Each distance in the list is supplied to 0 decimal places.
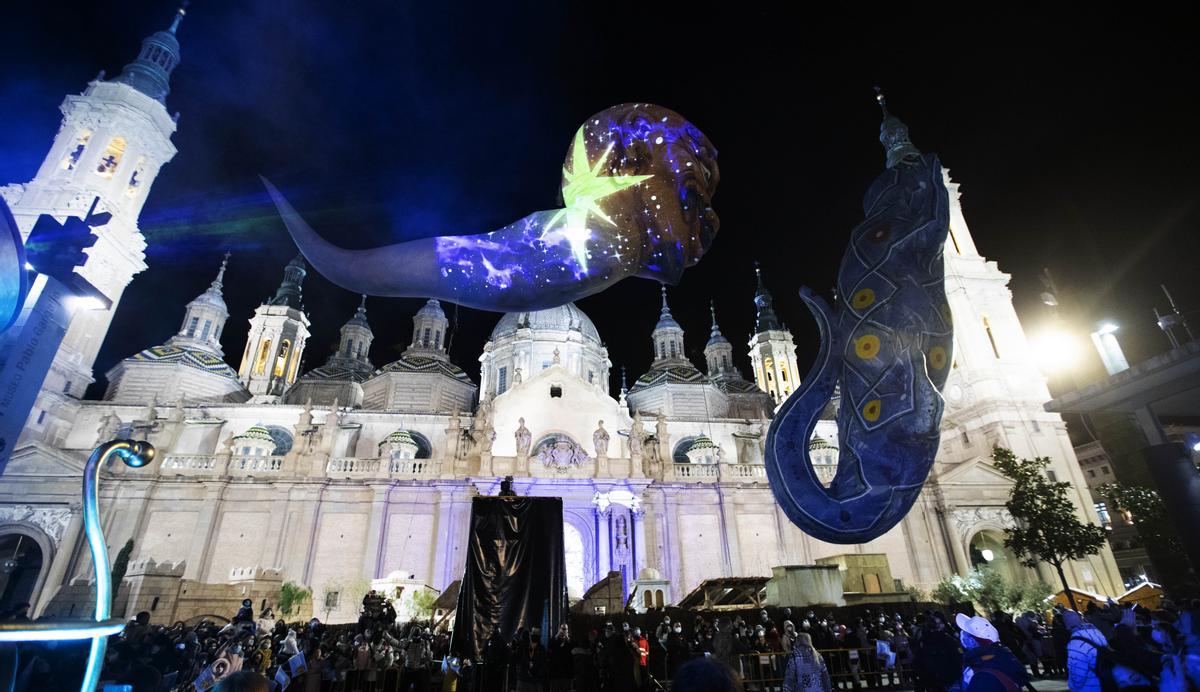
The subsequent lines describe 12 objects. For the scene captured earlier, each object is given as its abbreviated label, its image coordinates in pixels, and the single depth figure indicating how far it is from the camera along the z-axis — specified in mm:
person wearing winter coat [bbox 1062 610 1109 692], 6207
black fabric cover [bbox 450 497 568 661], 9289
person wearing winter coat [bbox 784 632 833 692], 7602
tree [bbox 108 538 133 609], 24359
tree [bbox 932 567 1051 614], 26641
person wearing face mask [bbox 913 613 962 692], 7891
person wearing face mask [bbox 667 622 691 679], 13344
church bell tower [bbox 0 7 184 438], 37812
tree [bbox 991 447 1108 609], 26906
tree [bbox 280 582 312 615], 24781
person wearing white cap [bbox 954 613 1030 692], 4594
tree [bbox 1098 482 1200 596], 32719
